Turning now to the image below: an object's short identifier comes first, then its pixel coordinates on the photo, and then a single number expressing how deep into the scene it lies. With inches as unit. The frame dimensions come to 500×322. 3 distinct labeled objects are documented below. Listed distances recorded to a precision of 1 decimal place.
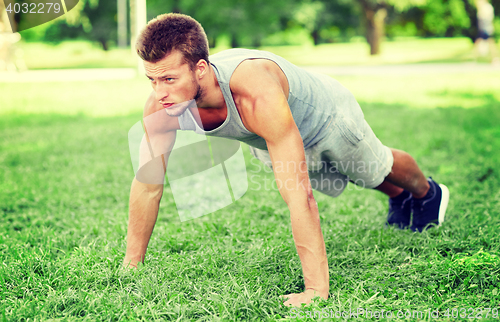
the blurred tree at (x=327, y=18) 1114.7
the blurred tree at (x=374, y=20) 958.4
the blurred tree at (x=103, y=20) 1282.0
